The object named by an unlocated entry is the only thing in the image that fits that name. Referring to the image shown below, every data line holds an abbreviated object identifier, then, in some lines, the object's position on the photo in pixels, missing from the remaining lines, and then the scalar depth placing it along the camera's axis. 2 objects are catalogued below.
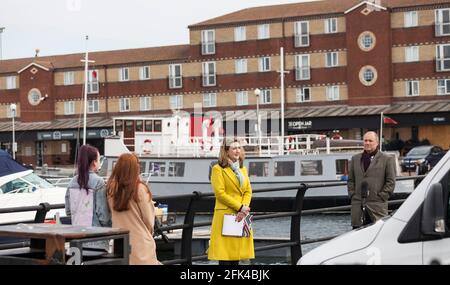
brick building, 58.16
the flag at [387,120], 49.70
